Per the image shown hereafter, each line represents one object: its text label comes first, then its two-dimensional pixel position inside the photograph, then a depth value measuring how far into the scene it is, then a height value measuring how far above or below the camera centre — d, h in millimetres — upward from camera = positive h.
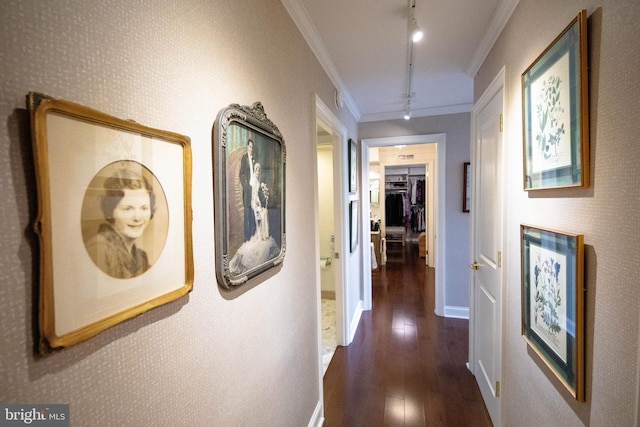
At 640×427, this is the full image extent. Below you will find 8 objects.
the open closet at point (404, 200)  7832 +116
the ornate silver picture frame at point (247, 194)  911 +48
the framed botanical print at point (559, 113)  892 +327
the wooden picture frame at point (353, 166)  3027 +432
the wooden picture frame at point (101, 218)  462 -18
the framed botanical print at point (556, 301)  920 -377
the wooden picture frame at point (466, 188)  3307 +182
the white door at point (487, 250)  1760 -331
